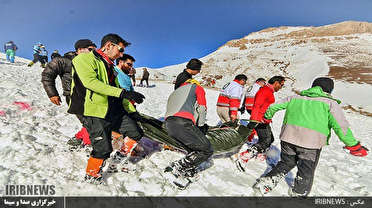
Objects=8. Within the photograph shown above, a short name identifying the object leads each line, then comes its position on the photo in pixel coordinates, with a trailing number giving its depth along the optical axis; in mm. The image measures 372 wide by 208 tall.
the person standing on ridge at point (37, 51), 11617
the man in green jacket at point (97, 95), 2195
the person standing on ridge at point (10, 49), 13950
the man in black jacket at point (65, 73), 3154
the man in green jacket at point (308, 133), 2494
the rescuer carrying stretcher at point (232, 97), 4690
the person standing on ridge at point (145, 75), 16956
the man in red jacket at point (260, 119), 3934
